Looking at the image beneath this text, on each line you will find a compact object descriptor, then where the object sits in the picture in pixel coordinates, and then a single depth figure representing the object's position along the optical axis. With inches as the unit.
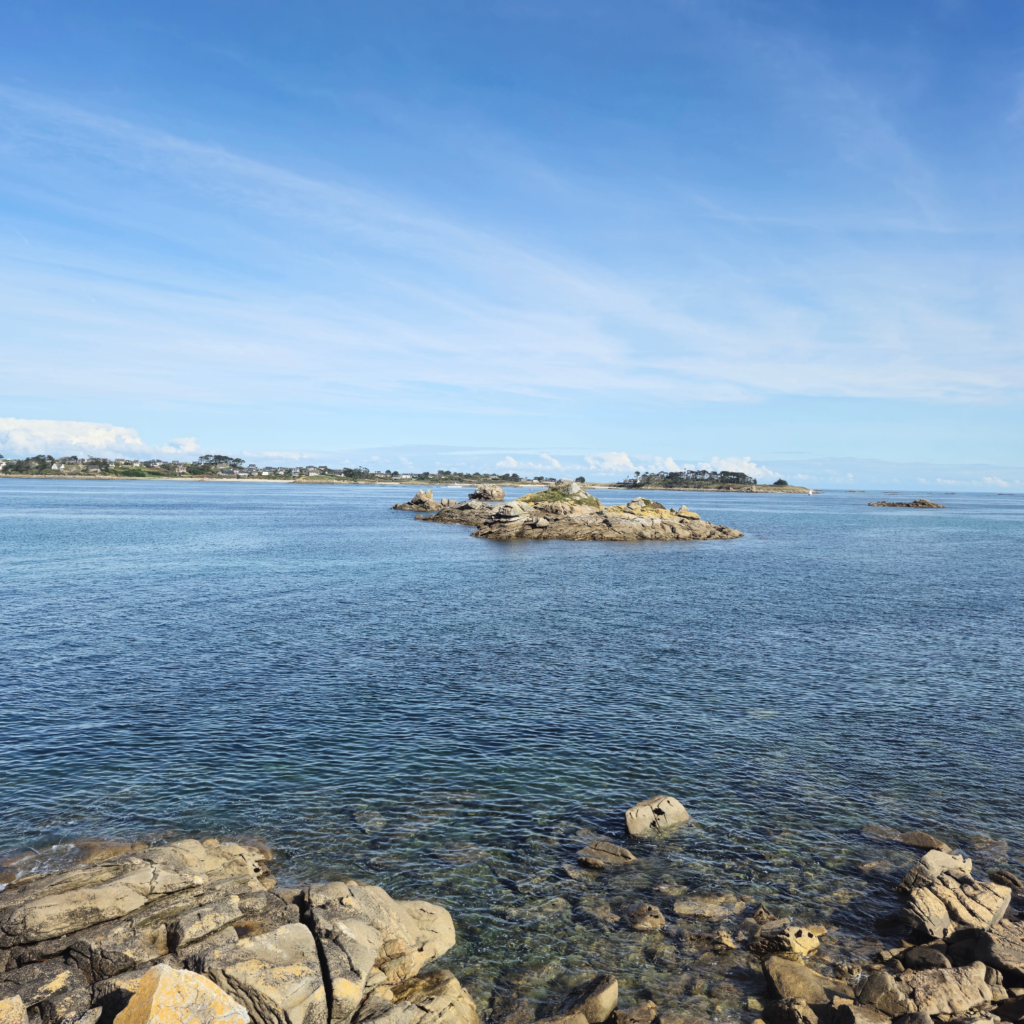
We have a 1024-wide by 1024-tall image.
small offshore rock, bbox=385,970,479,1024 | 605.0
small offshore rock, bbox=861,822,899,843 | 977.5
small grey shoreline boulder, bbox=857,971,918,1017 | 624.7
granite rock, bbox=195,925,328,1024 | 570.3
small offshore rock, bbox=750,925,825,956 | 730.8
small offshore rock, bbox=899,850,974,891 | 812.0
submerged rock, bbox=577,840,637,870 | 904.5
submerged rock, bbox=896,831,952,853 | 956.9
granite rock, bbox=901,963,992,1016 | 630.5
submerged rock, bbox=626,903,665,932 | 776.3
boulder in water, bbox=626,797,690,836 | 983.0
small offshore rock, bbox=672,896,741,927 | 800.9
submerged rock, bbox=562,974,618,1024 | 631.2
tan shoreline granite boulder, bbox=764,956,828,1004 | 659.4
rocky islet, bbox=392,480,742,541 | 5447.8
